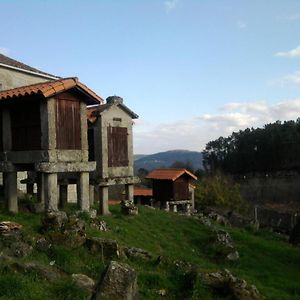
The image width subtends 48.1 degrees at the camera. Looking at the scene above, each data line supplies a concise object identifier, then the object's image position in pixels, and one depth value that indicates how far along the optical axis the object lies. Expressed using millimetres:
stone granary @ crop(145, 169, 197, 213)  23239
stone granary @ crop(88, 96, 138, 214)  12649
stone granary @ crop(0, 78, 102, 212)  9902
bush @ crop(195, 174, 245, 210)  29737
